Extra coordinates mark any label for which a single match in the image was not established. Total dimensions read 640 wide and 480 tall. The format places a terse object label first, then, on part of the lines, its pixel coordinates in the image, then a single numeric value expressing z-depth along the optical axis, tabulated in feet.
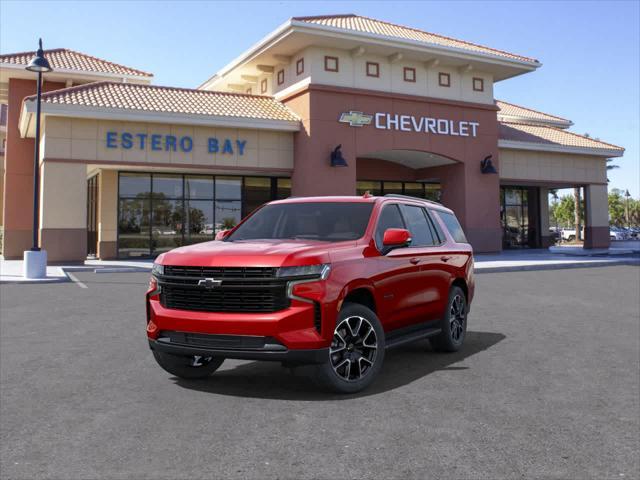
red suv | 16.78
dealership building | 76.38
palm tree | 187.22
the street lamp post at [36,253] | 57.00
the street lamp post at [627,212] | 366.02
